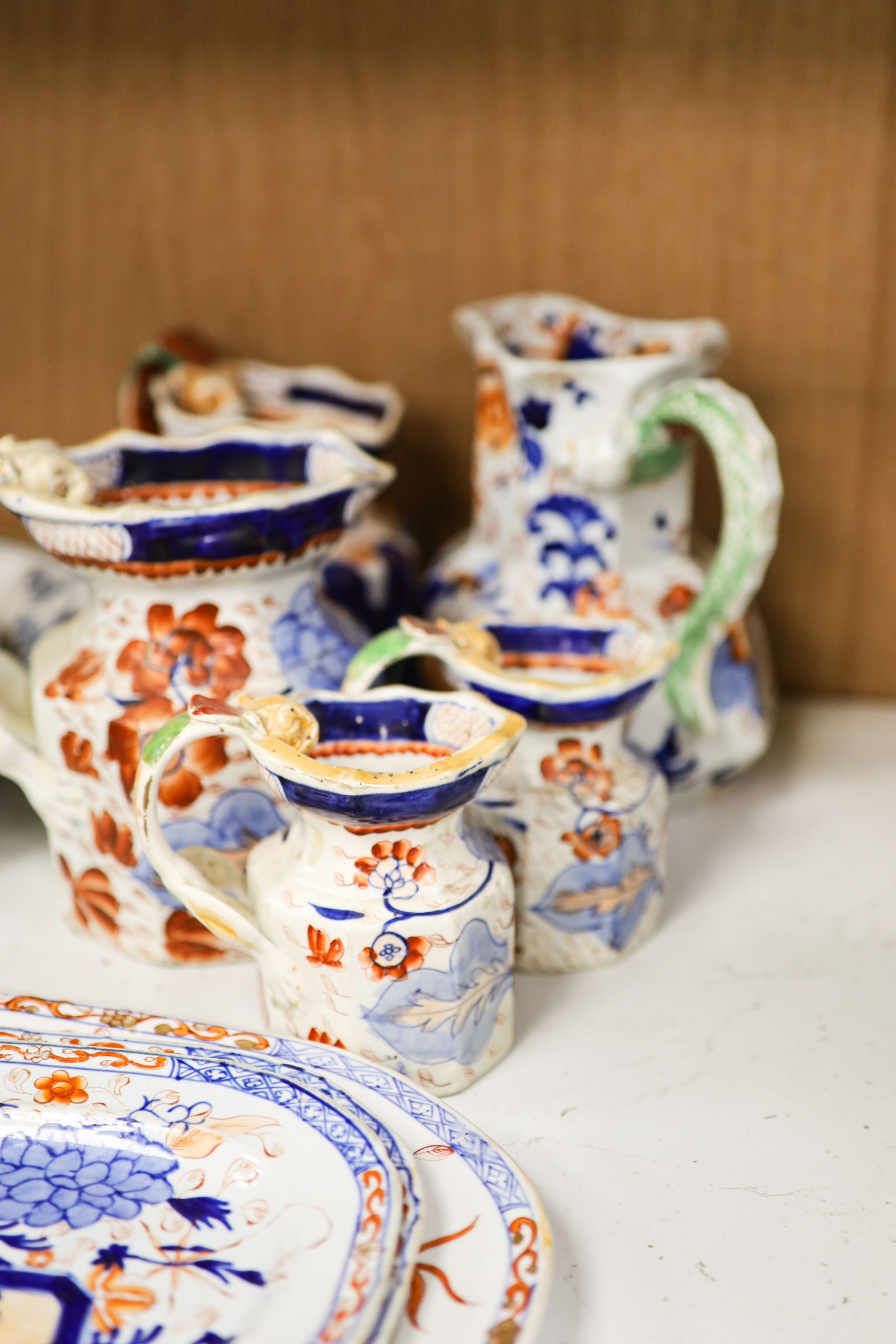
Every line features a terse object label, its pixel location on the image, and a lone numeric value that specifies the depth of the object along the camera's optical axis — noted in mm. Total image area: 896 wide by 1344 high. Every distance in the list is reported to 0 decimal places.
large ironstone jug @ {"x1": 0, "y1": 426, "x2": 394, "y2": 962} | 563
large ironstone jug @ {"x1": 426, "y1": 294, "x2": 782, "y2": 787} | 661
